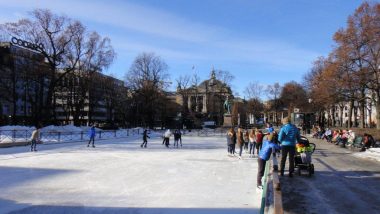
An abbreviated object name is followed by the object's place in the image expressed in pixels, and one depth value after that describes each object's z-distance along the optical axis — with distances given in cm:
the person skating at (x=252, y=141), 2346
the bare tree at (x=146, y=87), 6719
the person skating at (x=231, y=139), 2219
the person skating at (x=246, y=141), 2542
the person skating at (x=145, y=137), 2971
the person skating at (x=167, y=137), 3003
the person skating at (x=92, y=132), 2873
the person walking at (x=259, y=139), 2200
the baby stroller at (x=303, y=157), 1308
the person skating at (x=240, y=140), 2177
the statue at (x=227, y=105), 6062
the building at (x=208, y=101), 8444
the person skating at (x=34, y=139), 2478
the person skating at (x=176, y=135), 3089
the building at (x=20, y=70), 4869
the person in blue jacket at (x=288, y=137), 1201
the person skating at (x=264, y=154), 1117
